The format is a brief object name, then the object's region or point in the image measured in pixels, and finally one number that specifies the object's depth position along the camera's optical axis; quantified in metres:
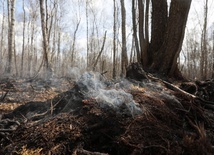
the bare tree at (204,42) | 14.32
